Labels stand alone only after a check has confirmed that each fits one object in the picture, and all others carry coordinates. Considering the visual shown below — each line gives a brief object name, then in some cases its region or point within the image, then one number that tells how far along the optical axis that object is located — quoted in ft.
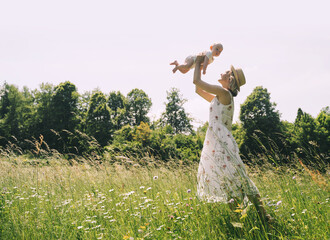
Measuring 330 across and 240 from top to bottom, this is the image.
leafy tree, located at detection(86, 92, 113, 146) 100.68
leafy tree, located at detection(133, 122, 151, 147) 83.27
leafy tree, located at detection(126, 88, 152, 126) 125.39
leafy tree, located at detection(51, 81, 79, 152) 109.19
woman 8.91
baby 11.54
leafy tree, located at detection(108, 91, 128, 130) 127.85
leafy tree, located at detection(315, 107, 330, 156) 69.05
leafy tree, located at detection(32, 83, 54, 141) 110.22
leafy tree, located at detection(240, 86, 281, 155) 86.89
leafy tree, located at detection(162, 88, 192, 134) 130.41
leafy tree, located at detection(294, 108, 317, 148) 67.48
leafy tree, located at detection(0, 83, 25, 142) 119.55
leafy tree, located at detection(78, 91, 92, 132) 111.24
